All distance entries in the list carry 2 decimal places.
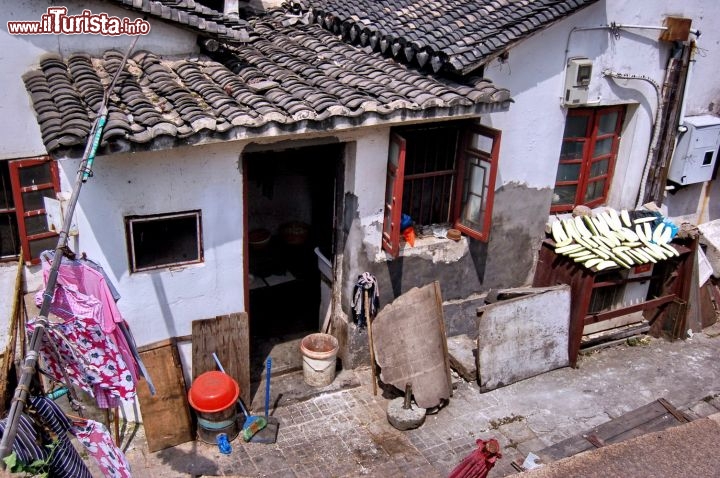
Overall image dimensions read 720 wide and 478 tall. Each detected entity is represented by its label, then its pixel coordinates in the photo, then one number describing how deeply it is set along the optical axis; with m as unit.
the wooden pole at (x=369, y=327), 9.86
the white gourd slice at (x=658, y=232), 11.10
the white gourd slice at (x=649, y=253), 10.62
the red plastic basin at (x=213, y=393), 8.48
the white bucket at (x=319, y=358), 9.86
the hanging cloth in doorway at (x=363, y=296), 9.86
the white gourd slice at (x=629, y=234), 10.98
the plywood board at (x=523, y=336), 10.00
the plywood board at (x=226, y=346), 8.98
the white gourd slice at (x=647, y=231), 11.12
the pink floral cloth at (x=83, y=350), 6.90
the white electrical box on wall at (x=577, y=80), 10.25
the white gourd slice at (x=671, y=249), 10.84
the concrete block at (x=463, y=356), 10.35
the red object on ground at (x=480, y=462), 5.82
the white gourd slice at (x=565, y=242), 10.87
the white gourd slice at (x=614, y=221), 11.24
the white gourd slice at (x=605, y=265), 10.13
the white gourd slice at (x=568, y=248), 10.66
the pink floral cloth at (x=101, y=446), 6.12
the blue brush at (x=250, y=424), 8.90
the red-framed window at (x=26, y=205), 8.20
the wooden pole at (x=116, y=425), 8.59
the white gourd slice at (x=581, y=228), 11.02
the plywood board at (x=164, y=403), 8.59
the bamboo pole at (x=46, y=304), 4.09
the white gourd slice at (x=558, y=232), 10.99
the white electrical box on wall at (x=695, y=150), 11.95
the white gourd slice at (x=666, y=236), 11.07
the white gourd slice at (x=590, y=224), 11.08
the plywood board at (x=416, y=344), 9.66
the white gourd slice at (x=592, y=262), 10.19
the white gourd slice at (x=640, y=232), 11.05
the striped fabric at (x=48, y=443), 5.07
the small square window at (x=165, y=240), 8.30
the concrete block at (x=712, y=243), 12.68
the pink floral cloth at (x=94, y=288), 6.88
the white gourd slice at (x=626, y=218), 11.38
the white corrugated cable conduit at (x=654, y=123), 10.81
